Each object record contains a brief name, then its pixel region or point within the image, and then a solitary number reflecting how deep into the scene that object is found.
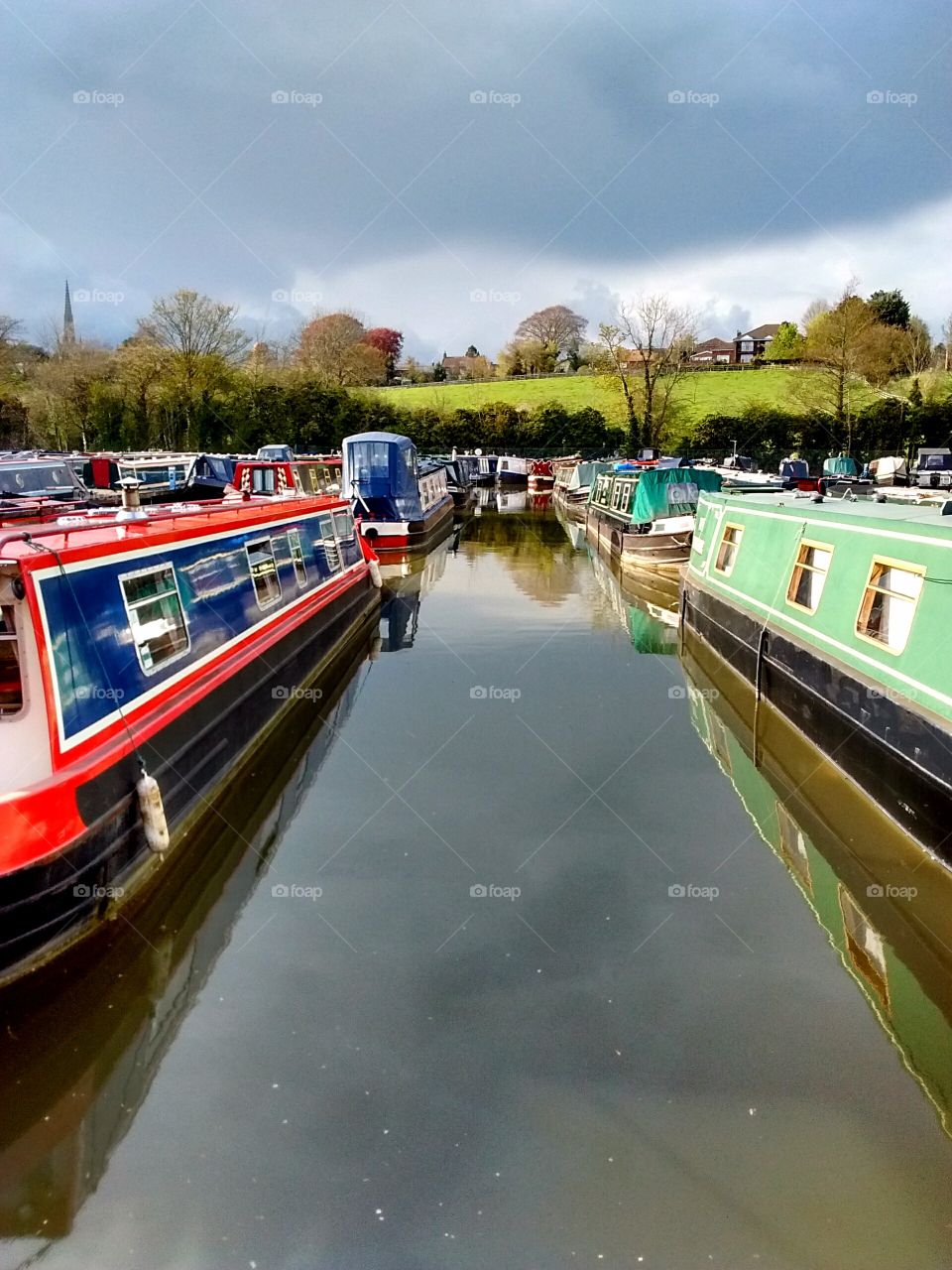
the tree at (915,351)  47.56
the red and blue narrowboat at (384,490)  18.12
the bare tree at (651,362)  44.47
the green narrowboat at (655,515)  15.98
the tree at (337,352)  52.88
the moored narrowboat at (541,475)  43.22
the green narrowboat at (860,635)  5.07
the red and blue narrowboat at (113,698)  3.76
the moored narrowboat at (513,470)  47.69
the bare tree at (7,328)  44.81
